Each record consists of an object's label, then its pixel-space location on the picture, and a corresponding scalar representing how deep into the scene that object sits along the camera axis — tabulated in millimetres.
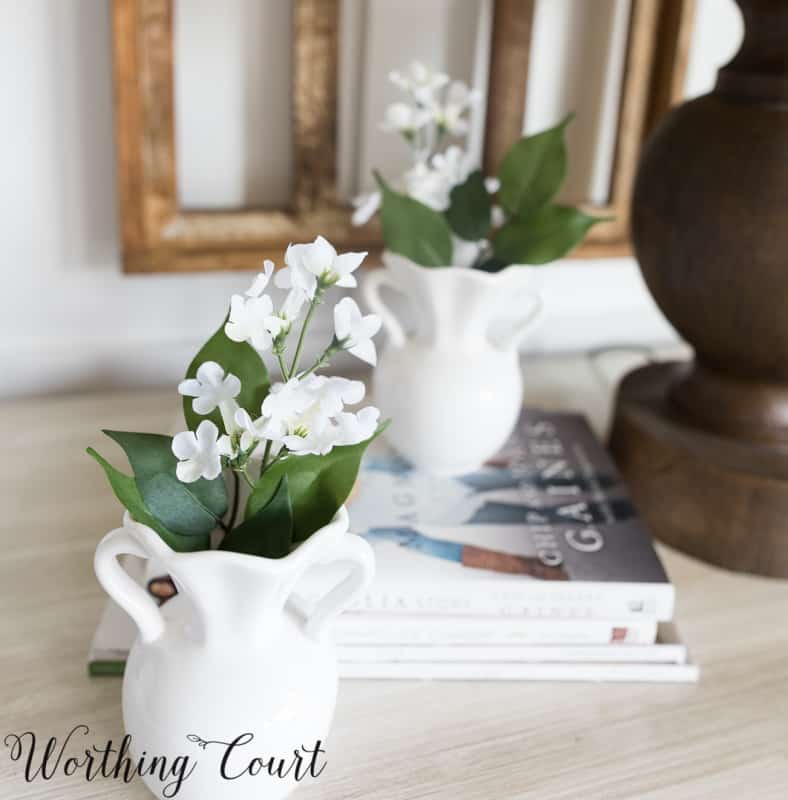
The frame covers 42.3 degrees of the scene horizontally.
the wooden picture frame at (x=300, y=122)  757
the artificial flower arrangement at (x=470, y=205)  673
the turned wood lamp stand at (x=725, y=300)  630
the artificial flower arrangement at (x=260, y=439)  404
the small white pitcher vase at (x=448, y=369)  667
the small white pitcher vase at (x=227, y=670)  430
